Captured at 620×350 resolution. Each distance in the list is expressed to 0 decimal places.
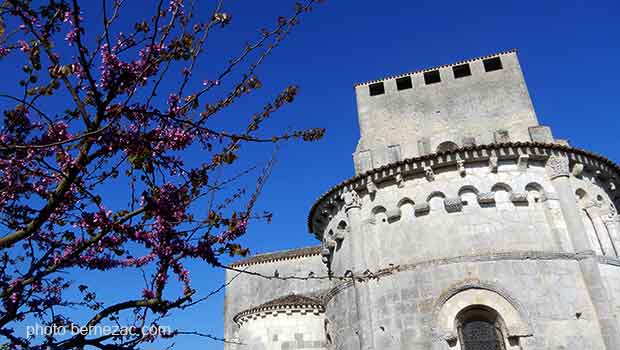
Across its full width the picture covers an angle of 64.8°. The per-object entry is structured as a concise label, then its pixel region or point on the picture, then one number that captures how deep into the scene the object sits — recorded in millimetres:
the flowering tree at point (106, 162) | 4863
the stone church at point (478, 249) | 12617
